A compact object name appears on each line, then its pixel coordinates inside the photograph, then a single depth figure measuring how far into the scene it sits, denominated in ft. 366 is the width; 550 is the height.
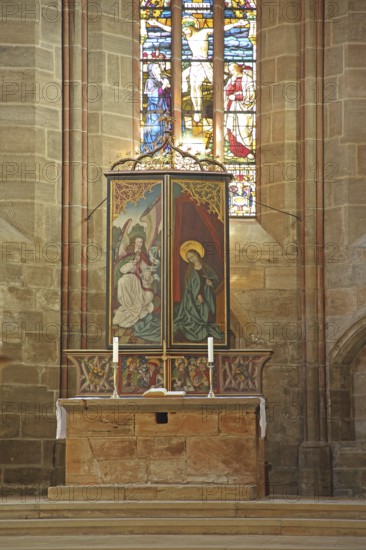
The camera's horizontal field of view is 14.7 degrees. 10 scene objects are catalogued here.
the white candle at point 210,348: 52.37
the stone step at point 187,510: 47.39
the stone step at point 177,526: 45.98
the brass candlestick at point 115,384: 51.98
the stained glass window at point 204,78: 64.39
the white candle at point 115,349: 52.09
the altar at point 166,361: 50.39
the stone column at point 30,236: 58.34
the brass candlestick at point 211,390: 52.06
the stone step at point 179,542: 42.47
